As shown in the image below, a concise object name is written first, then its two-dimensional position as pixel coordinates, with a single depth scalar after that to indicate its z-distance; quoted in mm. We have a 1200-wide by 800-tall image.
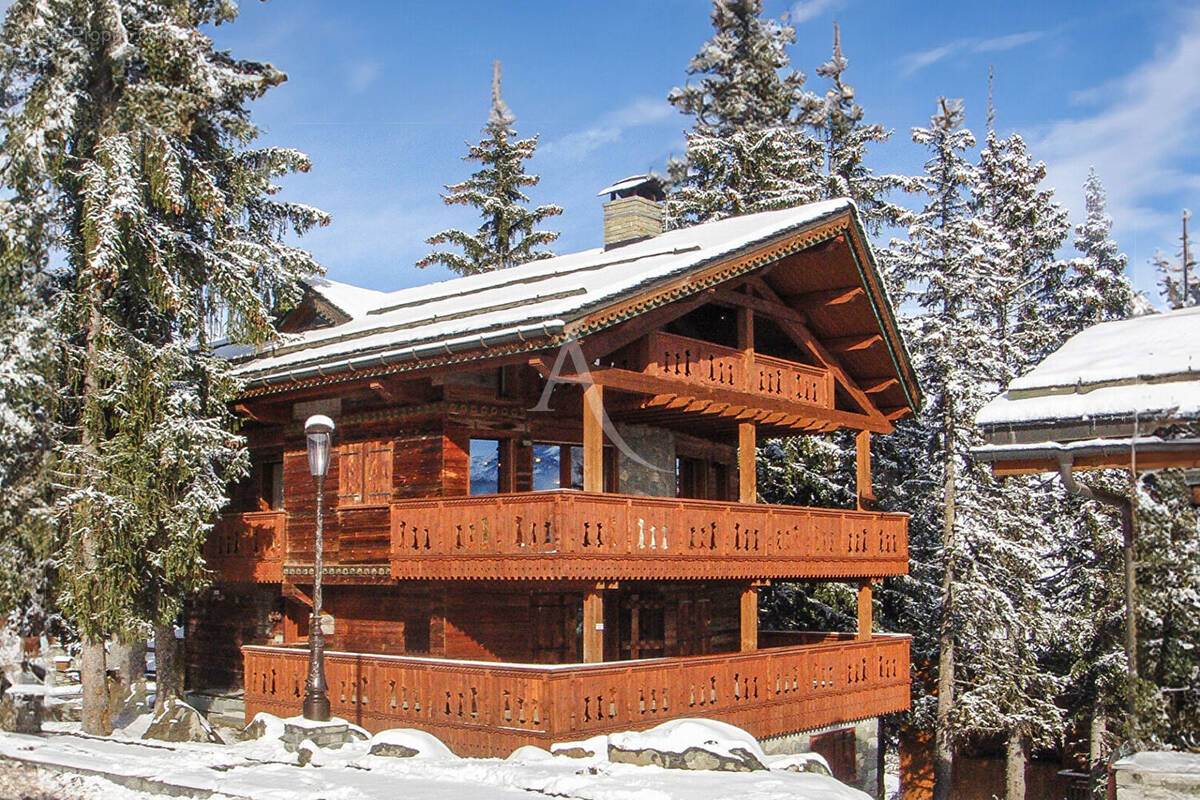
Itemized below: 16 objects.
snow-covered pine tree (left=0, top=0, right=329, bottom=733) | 20938
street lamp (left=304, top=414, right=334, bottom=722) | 17297
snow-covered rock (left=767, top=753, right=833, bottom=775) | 17125
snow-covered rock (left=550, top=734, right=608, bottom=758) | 17000
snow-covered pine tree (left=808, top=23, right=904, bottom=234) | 38844
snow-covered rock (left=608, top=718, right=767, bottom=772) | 16391
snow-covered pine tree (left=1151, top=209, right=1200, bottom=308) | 41500
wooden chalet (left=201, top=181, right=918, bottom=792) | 18750
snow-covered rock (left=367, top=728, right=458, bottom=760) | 17219
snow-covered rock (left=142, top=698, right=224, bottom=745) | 19938
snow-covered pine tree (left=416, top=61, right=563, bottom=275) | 46719
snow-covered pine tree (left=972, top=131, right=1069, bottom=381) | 38688
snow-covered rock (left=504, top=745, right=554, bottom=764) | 16891
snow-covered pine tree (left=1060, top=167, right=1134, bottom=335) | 39281
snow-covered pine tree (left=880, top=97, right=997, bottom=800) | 31422
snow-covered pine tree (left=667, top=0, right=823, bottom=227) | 37000
